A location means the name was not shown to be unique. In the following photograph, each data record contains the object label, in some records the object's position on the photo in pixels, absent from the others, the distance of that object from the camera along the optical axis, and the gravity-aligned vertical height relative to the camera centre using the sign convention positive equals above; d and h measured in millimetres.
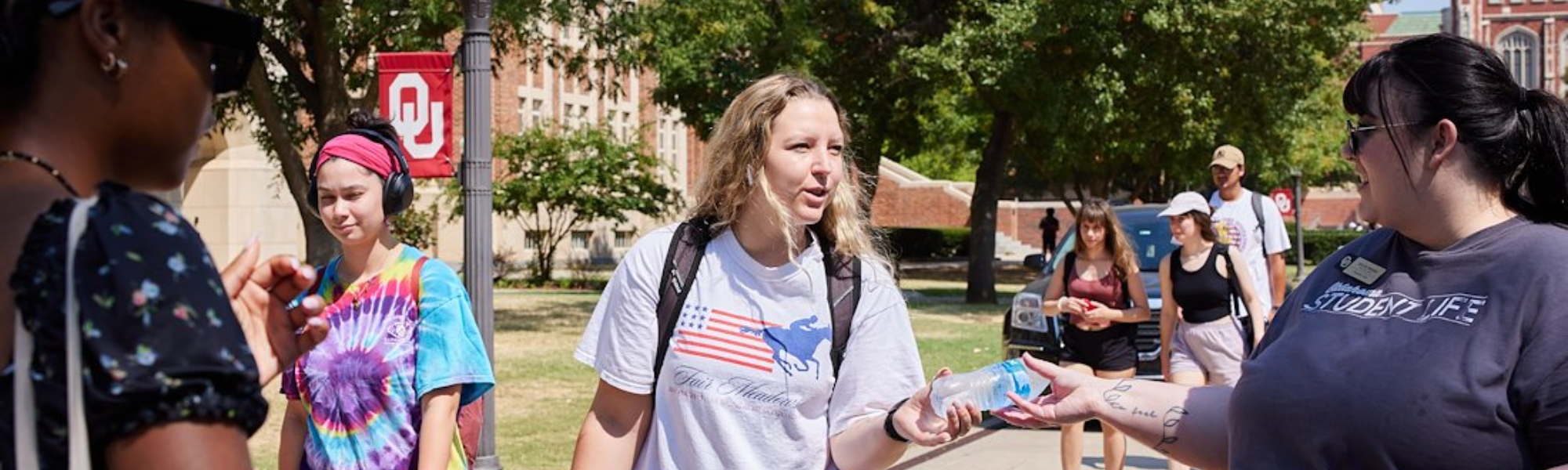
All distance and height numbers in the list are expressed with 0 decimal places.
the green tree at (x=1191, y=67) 24766 +2262
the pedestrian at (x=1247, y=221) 10938 -116
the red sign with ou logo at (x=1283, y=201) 38344 +86
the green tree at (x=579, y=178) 31859 +576
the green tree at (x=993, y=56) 24609 +2333
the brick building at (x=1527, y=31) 107438 +11678
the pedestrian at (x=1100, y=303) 9359 -586
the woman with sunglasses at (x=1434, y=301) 2732 -176
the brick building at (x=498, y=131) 29172 +644
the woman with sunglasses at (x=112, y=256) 1543 -47
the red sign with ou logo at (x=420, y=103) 9070 +590
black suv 12117 -962
